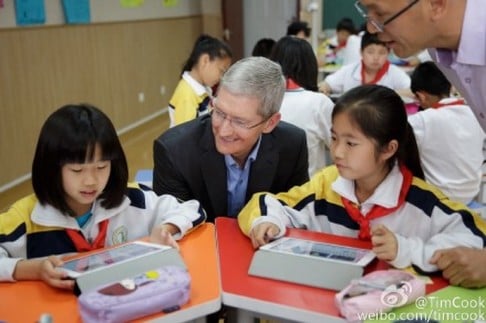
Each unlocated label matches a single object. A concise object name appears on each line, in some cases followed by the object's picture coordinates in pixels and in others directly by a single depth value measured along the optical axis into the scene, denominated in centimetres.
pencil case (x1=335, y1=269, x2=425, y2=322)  114
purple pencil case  112
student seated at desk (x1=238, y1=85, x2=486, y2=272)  149
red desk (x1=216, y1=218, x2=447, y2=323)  121
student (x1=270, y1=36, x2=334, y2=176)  283
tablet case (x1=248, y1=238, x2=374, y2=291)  130
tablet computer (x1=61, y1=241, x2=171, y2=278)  136
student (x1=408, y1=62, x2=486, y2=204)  243
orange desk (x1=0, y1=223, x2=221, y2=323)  120
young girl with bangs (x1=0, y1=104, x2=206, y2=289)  153
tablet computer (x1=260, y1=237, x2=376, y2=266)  140
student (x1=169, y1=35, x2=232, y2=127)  328
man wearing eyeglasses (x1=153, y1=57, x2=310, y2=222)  174
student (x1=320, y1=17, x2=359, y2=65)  651
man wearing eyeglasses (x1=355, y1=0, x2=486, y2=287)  125
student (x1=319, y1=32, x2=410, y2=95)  407
